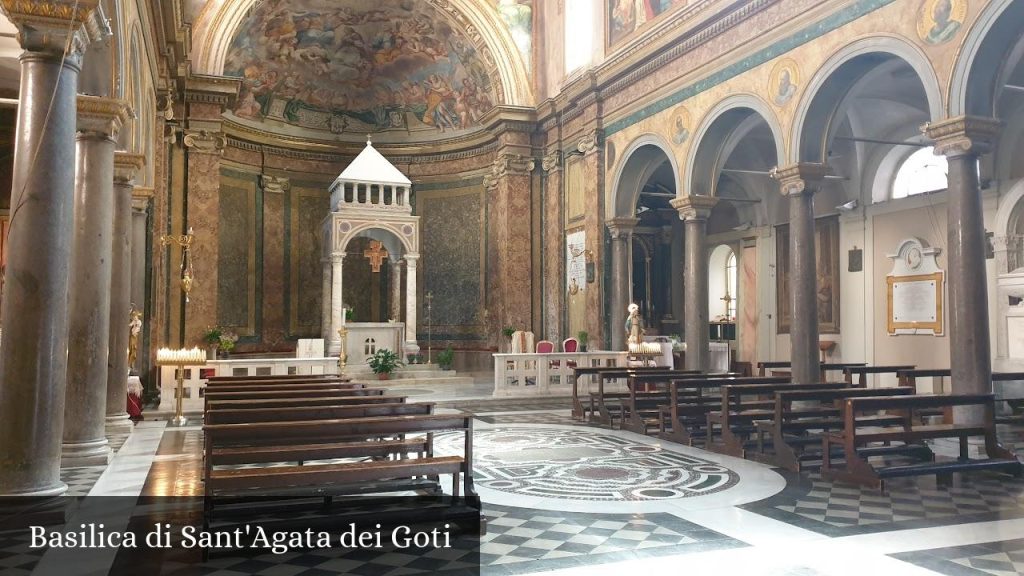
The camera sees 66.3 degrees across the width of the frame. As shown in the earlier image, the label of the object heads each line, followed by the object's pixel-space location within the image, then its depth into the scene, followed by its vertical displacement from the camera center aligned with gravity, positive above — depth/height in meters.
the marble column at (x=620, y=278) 18.70 +1.44
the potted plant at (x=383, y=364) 19.48 -0.63
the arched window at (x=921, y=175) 15.71 +3.35
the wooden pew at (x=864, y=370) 12.18 -0.51
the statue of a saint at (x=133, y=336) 13.32 +0.05
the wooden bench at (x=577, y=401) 12.70 -1.02
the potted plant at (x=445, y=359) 21.70 -0.57
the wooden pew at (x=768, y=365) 13.37 -0.49
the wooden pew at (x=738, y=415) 9.05 -0.91
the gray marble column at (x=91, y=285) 8.43 +0.59
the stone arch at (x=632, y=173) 17.92 +3.88
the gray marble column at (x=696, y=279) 15.83 +1.19
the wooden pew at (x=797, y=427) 8.13 -0.97
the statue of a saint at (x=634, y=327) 16.55 +0.24
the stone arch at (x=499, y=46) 21.34 +8.02
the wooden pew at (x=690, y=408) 10.09 -0.94
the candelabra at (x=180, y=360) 11.79 -0.32
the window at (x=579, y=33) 19.77 +7.84
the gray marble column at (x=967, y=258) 9.16 +0.94
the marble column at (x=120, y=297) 10.72 +0.58
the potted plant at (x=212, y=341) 18.14 -0.05
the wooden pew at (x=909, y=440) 7.16 -0.99
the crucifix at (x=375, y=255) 23.06 +2.47
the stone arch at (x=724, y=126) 13.29 +3.98
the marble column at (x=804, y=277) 12.23 +0.95
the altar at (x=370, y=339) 20.72 -0.01
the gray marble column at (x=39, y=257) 6.37 +0.68
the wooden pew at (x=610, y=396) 11.91 -0.92
